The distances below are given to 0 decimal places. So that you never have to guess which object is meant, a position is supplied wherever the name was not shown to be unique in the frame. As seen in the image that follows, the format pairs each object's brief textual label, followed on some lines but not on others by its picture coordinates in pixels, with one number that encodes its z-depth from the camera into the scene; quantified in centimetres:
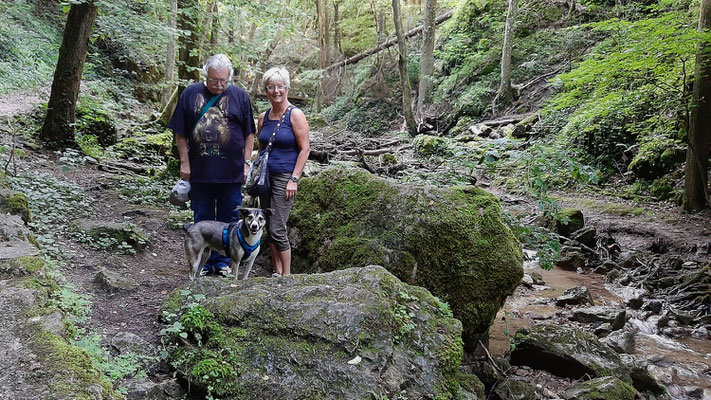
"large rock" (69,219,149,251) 528
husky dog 417
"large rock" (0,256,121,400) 193
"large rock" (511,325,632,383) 475
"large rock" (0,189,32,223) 462
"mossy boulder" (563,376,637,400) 422
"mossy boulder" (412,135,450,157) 1505
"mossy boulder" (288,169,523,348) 473
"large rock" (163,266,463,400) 275
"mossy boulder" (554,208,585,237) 990
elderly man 429
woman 424
